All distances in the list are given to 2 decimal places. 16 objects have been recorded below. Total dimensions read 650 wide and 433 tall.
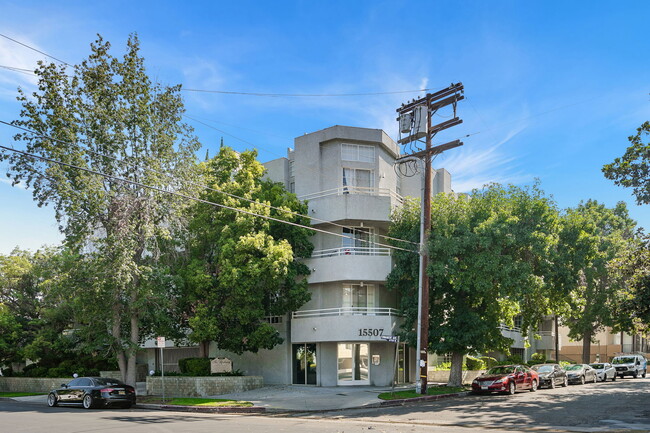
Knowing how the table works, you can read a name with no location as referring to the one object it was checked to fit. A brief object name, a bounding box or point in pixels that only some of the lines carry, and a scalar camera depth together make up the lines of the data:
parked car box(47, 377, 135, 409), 23.47
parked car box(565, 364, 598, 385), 36.47
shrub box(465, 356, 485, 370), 39.09
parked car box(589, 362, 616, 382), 39.72
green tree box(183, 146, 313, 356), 29.53
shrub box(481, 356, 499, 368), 42.33
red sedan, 27.41
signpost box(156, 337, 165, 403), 25.59
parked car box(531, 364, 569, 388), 32.06
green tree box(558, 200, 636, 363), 29.75
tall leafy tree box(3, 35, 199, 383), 26.62
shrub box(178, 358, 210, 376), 30.59
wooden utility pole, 26.95
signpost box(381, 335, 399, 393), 26.11
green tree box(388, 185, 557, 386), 28.02
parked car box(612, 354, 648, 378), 45.09
